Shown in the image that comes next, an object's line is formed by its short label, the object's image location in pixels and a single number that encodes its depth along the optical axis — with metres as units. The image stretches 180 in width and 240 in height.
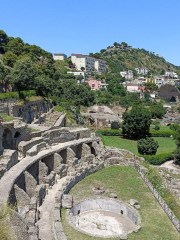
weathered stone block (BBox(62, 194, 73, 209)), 17.36
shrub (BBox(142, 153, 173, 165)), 32.75
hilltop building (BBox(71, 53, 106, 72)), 129.00
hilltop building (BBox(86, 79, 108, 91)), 108.31
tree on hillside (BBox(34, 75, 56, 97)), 44.75
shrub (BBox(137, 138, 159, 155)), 34.18
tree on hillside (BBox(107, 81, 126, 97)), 99.44
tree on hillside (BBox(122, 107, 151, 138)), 45.25
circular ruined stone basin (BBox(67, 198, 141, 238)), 16.25
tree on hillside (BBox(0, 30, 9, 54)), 78.64
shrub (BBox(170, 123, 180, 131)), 58.70
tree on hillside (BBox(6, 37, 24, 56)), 73.40
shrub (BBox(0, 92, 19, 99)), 32.81
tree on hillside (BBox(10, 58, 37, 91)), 37.59
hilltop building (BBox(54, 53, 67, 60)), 141.12
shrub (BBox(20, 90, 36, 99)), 37.97
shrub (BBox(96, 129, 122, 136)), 49.34
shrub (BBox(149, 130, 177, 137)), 50.94
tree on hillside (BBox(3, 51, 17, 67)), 57.41
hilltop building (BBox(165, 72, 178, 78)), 161.62
